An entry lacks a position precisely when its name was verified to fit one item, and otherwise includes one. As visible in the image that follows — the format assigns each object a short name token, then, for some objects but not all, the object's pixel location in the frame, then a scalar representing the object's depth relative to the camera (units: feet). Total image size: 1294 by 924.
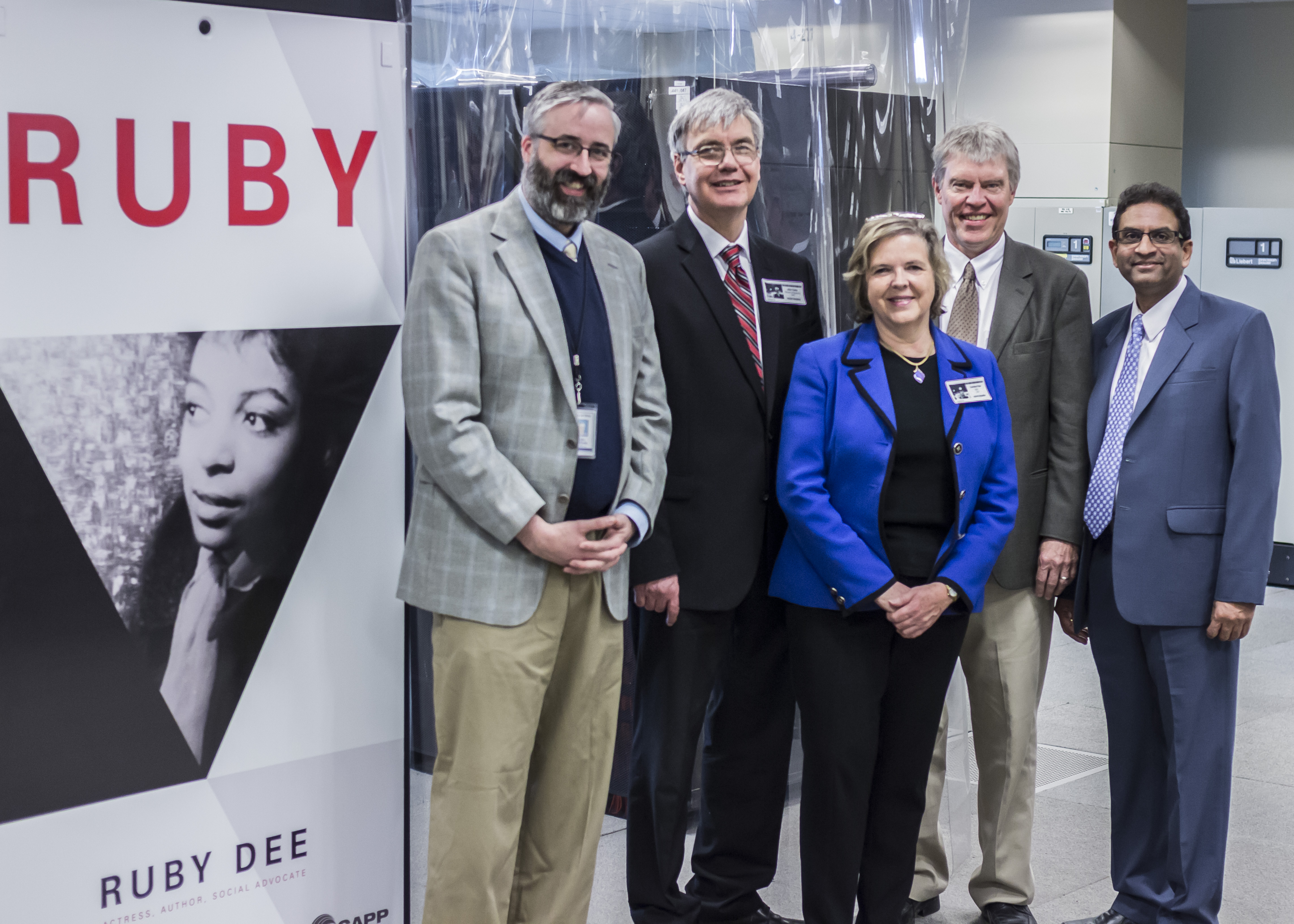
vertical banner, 6.61
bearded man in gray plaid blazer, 7.10
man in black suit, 8.38
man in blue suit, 8.61
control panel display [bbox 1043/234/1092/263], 23.56
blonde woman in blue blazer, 8.06
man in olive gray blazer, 9.29
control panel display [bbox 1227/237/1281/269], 21.53
